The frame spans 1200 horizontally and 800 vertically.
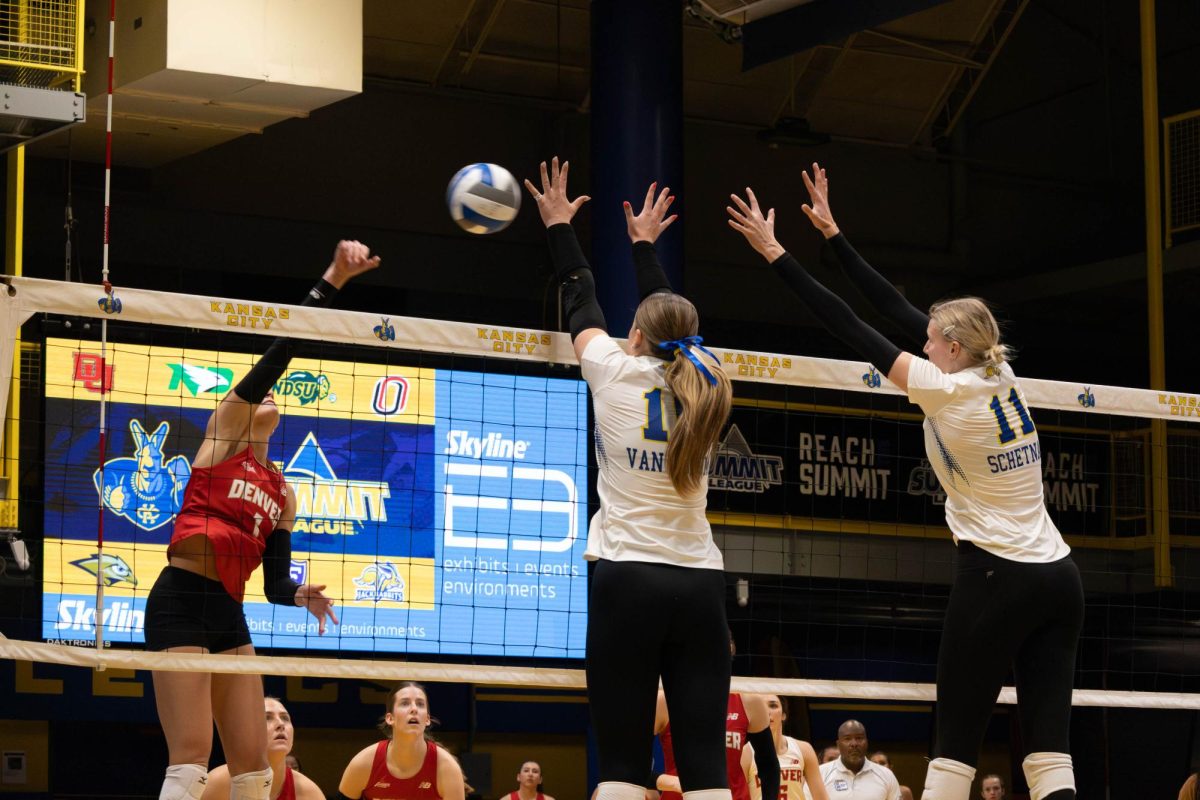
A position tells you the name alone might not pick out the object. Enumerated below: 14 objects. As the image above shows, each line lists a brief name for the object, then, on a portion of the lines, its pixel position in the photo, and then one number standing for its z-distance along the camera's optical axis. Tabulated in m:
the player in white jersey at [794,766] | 20.33
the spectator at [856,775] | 23.86
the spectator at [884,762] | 27.31
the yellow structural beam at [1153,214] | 29.16
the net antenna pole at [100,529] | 11.07
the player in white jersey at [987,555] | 9.69
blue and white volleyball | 12.20
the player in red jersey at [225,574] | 11.12
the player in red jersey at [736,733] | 16.66
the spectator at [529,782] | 25.30
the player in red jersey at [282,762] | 15.41
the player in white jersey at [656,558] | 8.95
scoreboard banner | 21.61
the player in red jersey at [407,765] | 15.48
